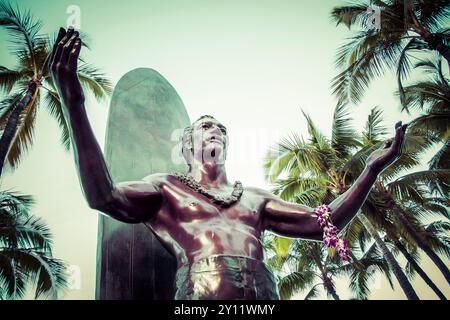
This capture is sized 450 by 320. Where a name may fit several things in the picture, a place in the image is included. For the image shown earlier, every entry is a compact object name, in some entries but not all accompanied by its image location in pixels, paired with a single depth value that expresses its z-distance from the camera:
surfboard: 3.32
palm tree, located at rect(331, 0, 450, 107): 11.76
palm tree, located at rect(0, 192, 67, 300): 11.52
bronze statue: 2.53
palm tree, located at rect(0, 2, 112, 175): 11.45
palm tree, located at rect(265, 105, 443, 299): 13.04
